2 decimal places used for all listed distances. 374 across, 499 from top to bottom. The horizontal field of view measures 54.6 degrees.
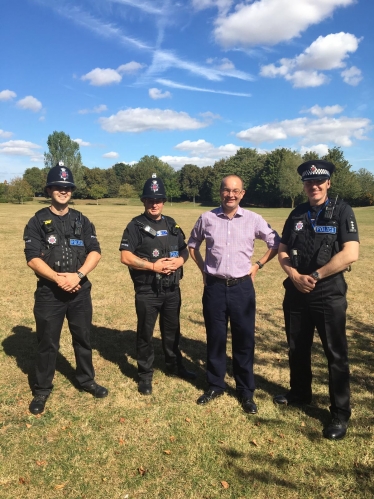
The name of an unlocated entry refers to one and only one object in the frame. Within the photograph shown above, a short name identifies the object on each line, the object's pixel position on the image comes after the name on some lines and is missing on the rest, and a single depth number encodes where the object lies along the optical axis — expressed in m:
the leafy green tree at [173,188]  92.38
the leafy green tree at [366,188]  64.94
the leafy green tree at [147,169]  104.81
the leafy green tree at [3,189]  75.93
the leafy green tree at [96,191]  85.12
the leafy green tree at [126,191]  90.00
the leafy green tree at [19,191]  71.25
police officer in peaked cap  3.81
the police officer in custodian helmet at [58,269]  4.29
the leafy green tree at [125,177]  107.31
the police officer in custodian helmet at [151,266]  4.72
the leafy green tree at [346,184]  61.56
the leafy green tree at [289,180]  66.88
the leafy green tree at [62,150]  81.44
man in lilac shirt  4.36
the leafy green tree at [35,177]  100.49
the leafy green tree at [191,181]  95.29
